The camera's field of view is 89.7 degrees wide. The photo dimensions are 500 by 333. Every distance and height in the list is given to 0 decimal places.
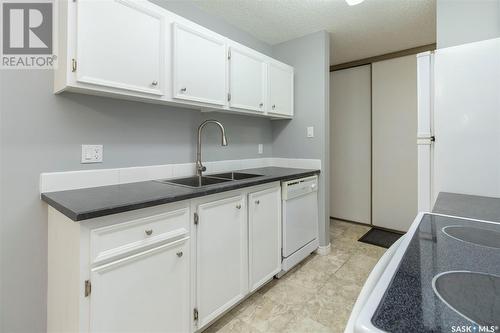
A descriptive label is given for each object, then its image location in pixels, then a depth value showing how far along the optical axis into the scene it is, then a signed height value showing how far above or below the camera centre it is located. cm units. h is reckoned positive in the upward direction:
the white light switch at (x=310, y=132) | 265 +38
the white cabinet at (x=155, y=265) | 104 -49
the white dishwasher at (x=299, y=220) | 212 -48
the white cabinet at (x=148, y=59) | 125 +67
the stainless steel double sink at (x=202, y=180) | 197 -10
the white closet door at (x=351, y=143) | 346 +35
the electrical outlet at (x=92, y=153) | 151 +9
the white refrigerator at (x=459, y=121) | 136 +27
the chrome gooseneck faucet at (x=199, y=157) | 201 +9
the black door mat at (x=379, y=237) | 292 -86
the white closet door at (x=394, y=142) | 309 +32
